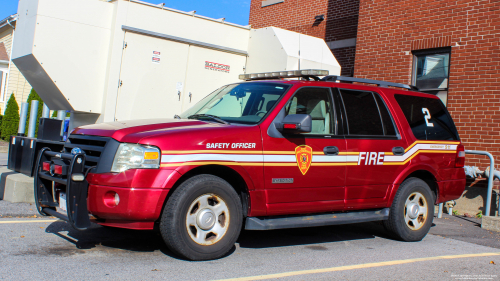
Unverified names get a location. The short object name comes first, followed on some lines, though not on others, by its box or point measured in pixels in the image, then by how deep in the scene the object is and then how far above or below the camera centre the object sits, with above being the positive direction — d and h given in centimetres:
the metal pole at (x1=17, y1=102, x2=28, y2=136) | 766 +36
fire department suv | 434 -2
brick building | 923 +280
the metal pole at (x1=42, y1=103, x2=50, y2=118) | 809 +56
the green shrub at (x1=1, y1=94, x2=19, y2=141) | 2050 +92
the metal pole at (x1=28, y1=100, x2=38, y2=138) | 755 +40
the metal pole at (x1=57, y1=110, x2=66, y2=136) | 794 +51
